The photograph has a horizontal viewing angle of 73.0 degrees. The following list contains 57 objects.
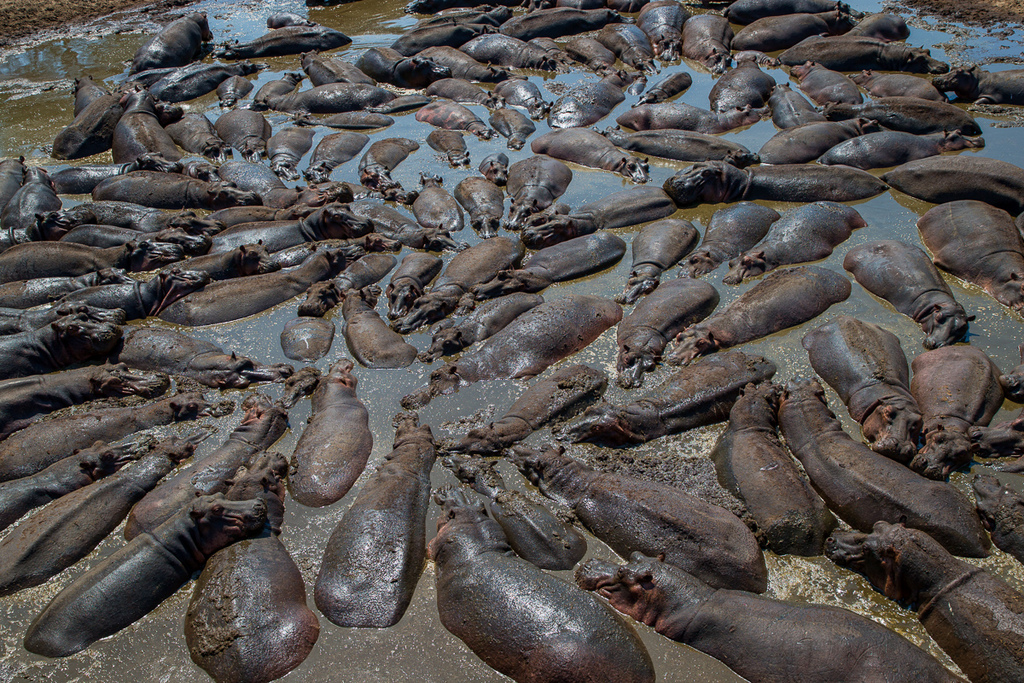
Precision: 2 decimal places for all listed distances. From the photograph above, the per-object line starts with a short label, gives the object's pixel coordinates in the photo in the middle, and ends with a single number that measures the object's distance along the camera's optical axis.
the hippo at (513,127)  11.51
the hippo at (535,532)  4.84
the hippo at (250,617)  4.23
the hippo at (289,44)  16.45
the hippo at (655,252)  7.76
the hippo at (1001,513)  4.75
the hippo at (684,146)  10.14
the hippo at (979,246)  7.25
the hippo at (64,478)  5.62
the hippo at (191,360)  6.87
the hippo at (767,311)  6.78
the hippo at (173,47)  15.41
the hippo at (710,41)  13.74
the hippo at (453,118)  11.95
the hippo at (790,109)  11.12
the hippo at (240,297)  7.88
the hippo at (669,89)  12.38
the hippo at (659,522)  4.58
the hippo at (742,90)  11.86
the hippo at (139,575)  4.53
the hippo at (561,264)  7.84
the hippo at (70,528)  5.05
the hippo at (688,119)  11.52
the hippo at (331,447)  5.51
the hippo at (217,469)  5.37
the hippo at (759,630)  3.84
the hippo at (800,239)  7.88
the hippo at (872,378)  5.48
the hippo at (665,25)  14.62
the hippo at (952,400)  5.32
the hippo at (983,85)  11.53
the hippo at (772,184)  9.25
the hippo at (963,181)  8.57
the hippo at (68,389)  6.68
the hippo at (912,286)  6.65
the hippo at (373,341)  6.99
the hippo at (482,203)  9.18
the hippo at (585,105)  12.02
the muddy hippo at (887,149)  9.95
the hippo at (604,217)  8.74
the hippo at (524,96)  12.52
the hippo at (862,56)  12.88
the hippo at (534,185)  9.28
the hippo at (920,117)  10.73
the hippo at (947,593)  3.96
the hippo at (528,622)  3.92
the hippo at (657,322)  6.64
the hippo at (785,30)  14.44
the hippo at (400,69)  14.13
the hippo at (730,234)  8.06
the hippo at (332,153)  10.94
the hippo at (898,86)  11.65
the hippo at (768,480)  4.79
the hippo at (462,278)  7.55
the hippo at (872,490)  4.73
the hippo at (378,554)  4.51
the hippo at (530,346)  6.64
